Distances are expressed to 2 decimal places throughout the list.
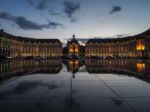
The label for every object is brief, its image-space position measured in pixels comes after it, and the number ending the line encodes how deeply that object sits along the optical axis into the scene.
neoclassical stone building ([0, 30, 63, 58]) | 92.26
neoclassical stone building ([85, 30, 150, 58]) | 67.33
